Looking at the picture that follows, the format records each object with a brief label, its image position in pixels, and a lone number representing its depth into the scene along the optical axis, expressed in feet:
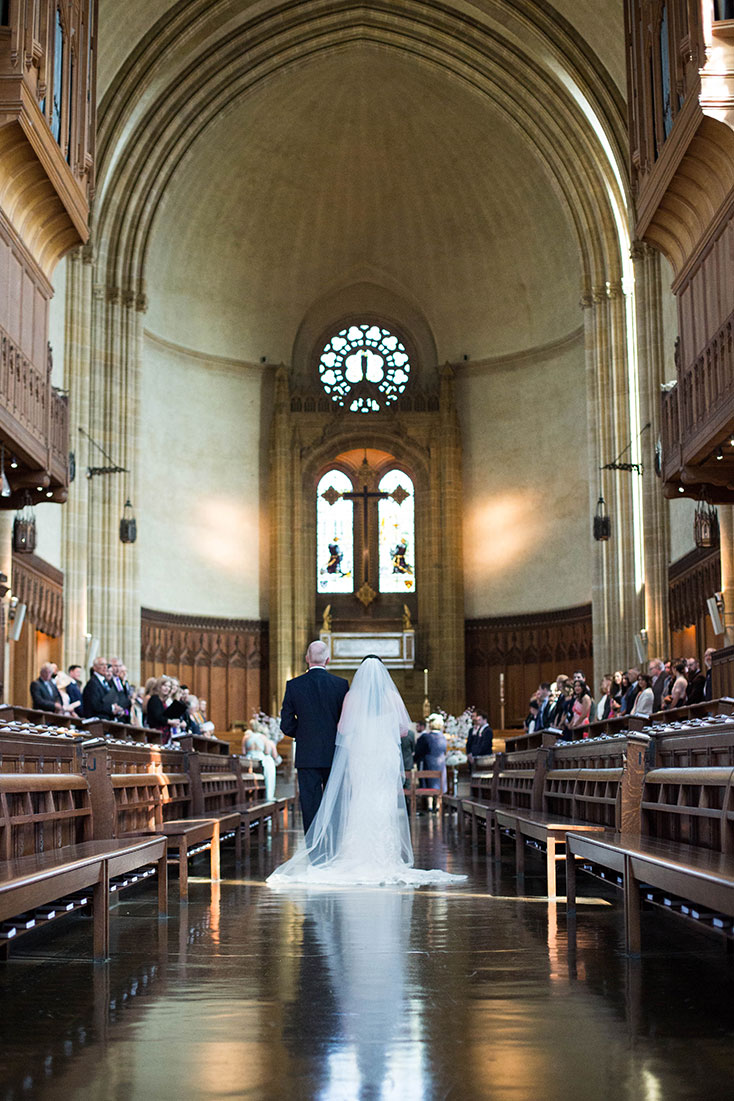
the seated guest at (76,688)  48.47
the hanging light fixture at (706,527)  52.85
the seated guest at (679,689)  40.75
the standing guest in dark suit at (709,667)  40.77
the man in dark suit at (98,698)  46.78
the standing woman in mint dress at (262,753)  58.29
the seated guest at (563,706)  52.54
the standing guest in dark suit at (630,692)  46.59
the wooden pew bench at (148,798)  21.71
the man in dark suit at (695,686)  41.47
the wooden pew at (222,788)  33.86
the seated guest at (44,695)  45.06
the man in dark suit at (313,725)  28.81
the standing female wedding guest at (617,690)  49.39
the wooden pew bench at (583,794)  20.92
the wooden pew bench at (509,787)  33.79
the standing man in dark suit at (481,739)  62.08
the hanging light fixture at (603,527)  75.87
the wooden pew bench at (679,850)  12.91
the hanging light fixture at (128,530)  78.59
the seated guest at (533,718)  59.90
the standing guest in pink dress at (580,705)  48.19
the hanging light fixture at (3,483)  42.88
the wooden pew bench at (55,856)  13.47
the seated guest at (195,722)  52.90
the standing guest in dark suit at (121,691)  47.39
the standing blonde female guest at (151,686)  48.64
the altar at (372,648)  94.32
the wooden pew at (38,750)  18.63
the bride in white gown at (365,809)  27.09
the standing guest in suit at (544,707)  56.90
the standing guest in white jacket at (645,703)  43.04
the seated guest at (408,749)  59.67
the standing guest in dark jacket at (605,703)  49.52
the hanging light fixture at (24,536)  56.18
